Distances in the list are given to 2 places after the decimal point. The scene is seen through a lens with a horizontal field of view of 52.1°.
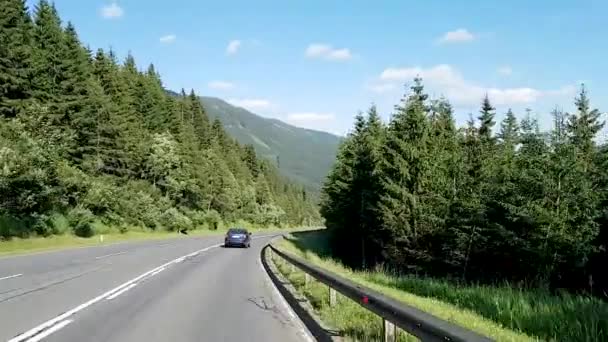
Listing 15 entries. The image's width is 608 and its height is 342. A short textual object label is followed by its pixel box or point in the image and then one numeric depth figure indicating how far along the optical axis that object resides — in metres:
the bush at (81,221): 49.97
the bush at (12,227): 37.75
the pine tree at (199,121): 120.83
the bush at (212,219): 99.60
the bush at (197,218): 91.88
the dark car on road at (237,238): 49.78
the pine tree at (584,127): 50.06
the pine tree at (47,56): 56.47
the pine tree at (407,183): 47.19
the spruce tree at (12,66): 50.44
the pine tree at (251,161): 159.38
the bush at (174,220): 79.56
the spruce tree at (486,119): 63.72
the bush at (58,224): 45.22
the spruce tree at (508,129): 70.88
